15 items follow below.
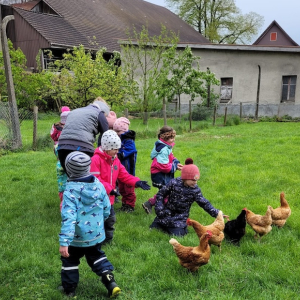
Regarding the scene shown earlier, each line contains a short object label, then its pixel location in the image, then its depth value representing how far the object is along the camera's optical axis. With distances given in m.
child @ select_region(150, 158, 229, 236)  4.15
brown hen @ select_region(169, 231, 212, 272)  3.29
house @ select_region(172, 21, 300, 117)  20.11
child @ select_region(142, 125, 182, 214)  5.06
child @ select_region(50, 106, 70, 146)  5.34
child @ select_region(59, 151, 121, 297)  2.88
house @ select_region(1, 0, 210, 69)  24.31
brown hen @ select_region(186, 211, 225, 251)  3.73
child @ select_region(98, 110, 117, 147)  5.26
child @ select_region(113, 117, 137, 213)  5.31
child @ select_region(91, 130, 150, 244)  3.85
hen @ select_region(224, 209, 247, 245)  4.04
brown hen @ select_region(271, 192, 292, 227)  4.43
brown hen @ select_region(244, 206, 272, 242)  4.04
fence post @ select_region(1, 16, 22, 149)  10.38
